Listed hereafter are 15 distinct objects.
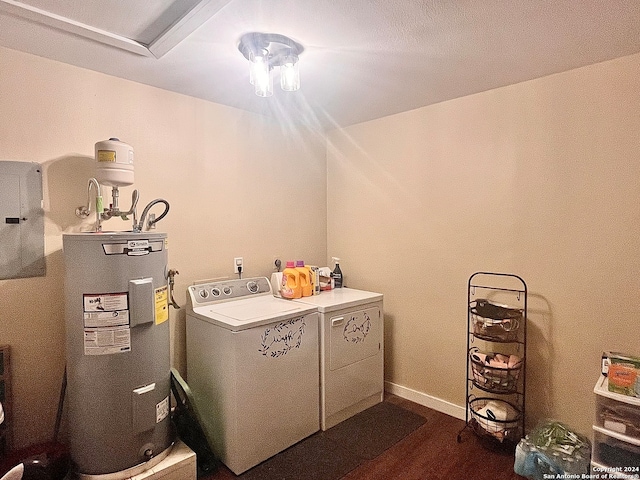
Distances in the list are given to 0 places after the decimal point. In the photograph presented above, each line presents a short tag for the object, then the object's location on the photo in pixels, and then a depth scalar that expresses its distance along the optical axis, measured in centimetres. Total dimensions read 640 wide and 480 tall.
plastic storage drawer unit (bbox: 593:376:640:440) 164
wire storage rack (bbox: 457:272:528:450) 214
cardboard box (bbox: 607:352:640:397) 163
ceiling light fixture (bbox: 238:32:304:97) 169
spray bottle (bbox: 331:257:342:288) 307
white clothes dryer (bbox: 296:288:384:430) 237
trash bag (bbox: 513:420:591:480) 185
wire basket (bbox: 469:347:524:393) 214
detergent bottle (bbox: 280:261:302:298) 260
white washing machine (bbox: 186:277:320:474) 196
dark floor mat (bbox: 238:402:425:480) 198
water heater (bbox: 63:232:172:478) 164
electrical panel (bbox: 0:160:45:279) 180
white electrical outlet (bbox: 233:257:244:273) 271
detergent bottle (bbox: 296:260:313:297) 266
